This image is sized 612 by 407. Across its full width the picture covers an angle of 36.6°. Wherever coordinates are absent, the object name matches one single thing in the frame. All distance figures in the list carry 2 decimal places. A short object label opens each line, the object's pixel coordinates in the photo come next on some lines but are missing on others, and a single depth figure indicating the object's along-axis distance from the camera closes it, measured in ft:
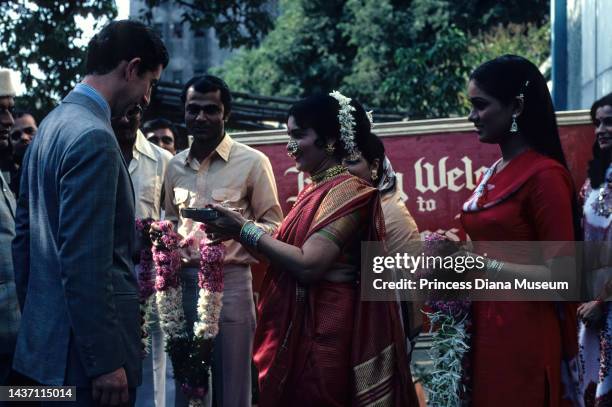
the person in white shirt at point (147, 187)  16.98
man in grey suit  9.07
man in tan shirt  16.24
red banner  22.00
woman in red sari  11.69
